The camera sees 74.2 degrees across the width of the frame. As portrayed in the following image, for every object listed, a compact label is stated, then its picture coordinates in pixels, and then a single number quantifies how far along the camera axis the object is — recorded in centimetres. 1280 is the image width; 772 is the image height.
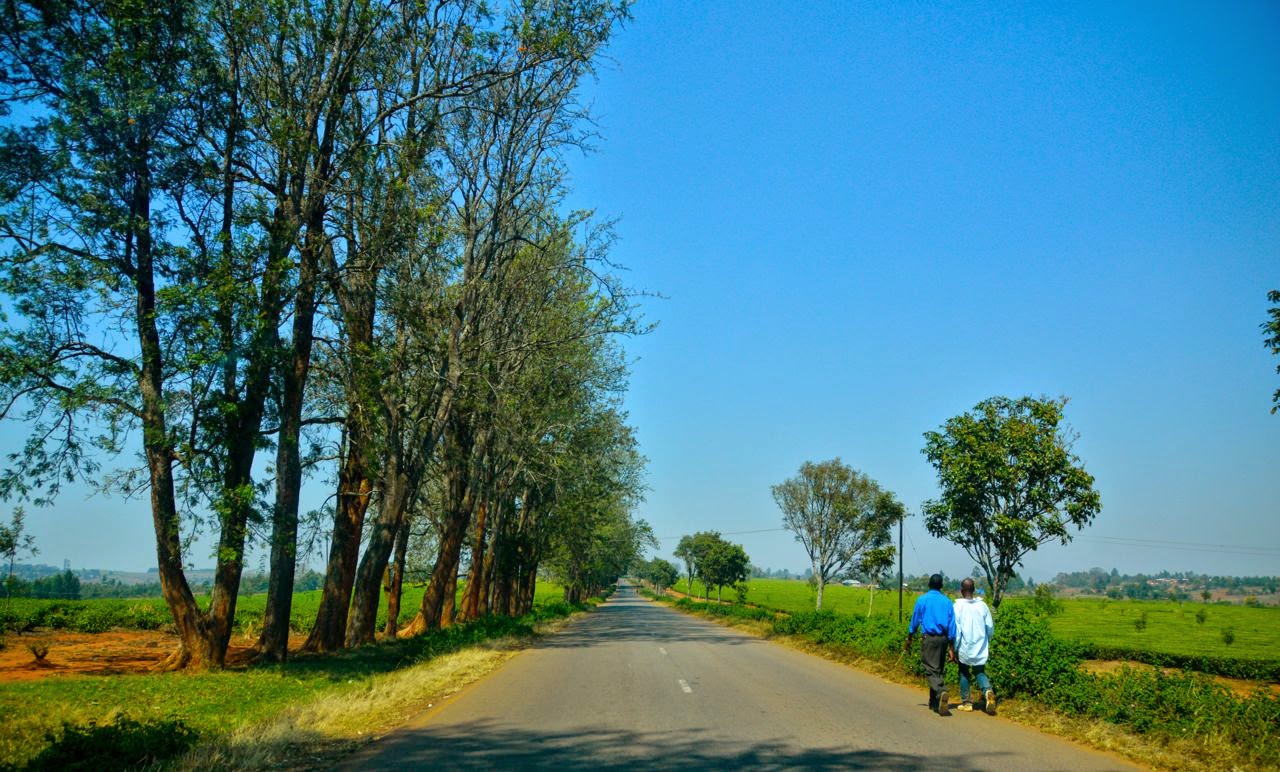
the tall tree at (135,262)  1328
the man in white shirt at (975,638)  1167
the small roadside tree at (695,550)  10225
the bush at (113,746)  702
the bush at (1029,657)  1202
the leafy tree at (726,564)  8594
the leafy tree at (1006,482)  2316
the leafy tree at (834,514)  5850
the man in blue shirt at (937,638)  1166
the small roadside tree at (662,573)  17350
